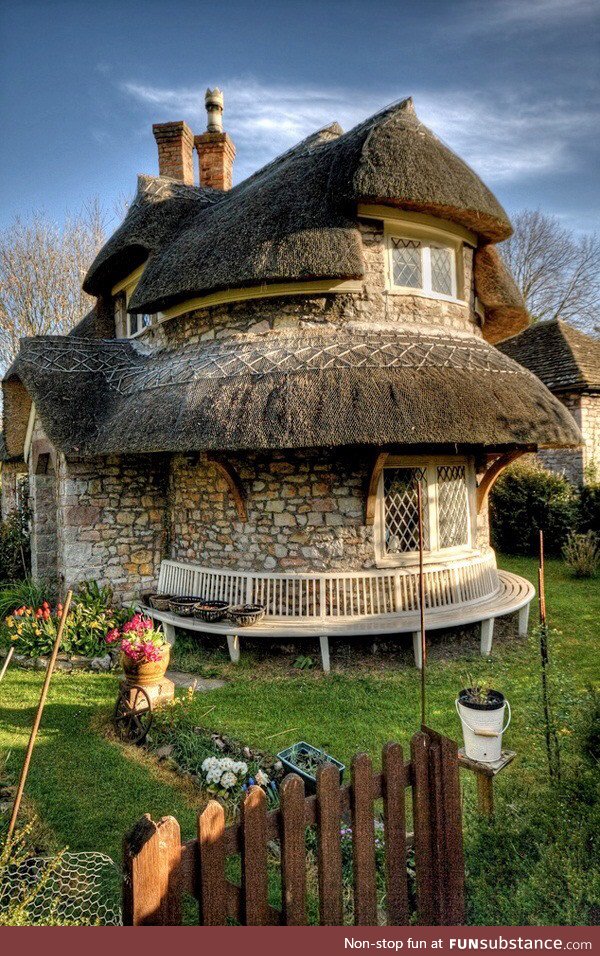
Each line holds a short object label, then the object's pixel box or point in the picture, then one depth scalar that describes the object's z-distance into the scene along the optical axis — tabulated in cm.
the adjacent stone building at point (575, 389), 1395
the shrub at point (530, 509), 1304
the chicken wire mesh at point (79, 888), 290
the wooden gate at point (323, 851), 192
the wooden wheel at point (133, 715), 529
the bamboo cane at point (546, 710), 326
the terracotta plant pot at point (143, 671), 558
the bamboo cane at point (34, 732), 287
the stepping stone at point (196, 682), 659
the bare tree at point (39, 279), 1996
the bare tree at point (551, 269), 2388
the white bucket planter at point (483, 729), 348
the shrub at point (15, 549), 1109
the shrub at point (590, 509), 1302
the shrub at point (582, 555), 1127
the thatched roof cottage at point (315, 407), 682
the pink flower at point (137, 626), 588
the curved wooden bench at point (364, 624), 688
